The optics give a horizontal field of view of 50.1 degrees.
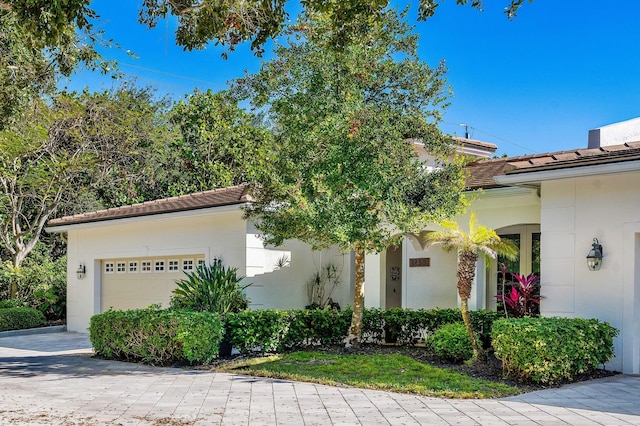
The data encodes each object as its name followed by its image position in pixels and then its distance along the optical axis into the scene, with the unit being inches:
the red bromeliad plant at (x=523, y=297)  474.0
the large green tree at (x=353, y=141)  464.1
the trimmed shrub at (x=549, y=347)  385.1
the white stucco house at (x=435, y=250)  438.0
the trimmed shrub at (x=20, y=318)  807.7
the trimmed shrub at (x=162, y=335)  479.5
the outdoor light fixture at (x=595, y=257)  442.0
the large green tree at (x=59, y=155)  908.0
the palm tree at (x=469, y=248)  440.1
